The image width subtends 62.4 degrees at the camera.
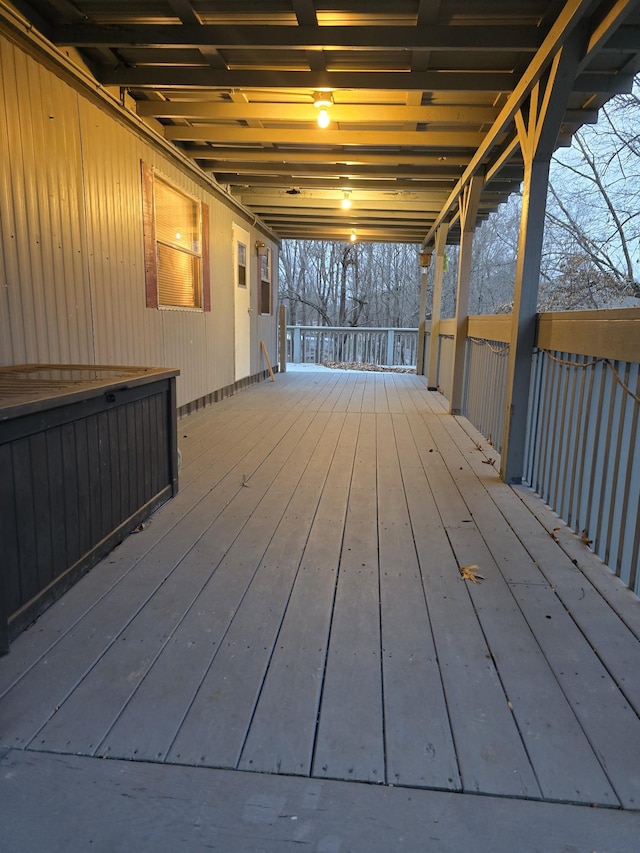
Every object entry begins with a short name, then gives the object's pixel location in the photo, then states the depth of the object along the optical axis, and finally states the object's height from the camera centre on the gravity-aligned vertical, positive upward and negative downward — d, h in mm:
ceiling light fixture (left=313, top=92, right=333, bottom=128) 3965 +1712
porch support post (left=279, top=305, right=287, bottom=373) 10940 -128
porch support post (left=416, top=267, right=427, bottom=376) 11188 +120
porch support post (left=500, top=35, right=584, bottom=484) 3229 +588
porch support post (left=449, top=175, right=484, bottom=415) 6008 +469
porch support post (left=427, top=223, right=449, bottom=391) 8578 +493
